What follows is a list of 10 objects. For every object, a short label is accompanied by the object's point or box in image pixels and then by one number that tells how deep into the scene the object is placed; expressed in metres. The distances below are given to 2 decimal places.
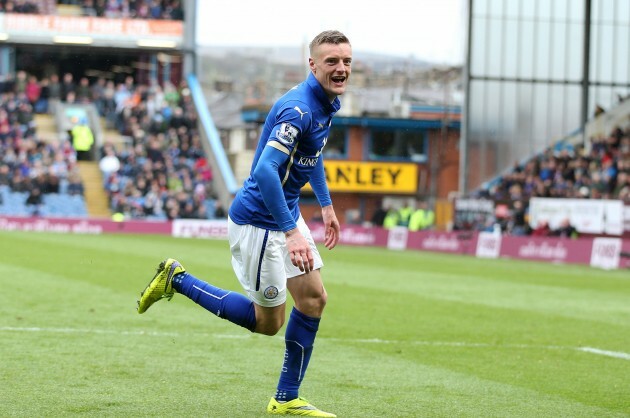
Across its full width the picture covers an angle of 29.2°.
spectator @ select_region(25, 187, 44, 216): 40.78
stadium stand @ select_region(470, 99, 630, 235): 35.53
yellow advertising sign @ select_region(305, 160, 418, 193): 52.50
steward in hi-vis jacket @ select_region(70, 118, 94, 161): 46.12
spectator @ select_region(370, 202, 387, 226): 42.66
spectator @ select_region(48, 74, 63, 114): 49.84
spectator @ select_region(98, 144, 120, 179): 44.75
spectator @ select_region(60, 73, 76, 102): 49.59
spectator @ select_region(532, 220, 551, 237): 33.38
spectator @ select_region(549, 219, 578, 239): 32.97
